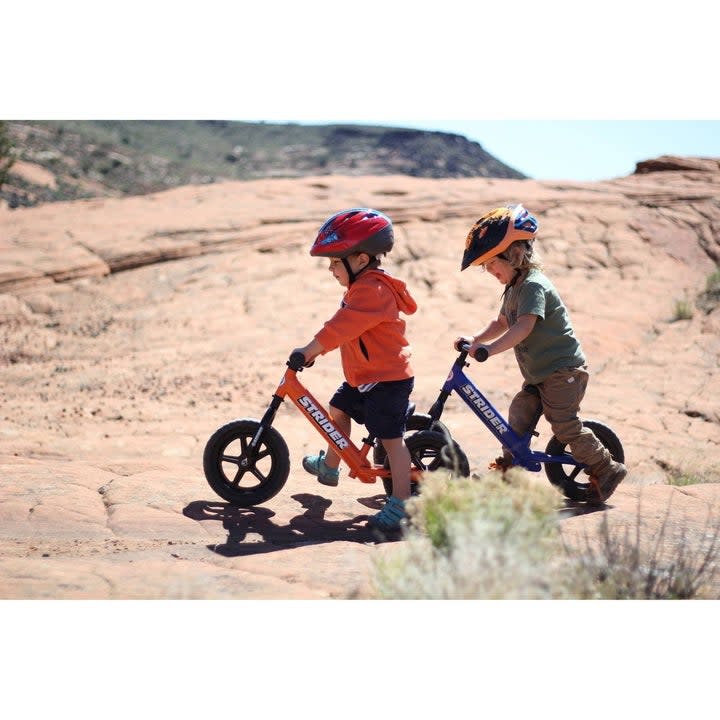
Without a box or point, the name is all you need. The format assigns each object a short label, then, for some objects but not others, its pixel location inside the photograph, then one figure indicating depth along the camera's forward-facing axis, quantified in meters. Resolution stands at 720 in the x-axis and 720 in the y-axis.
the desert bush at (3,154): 18.61
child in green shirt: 4.46
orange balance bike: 4.52
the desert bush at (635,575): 2.93
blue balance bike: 4.76
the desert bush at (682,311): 10.56
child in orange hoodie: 4.27
